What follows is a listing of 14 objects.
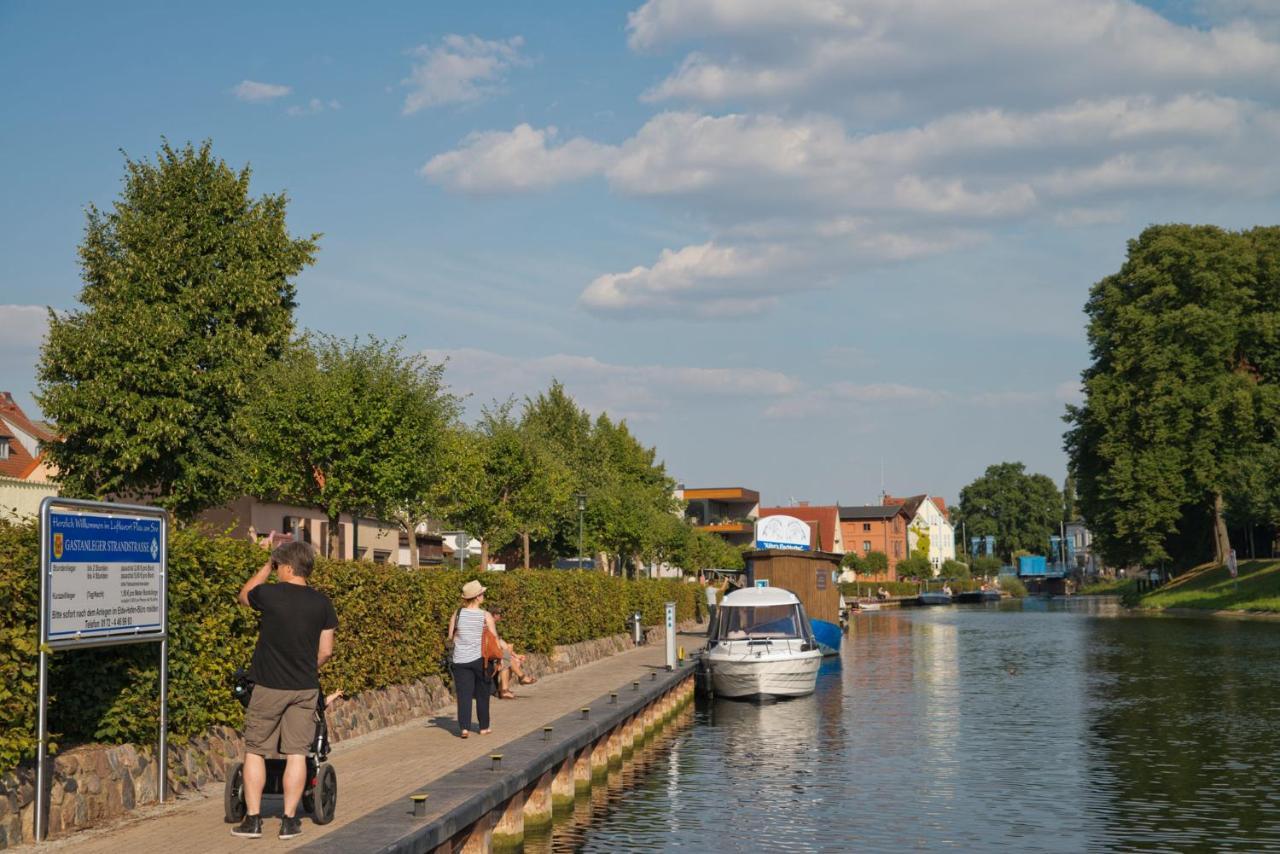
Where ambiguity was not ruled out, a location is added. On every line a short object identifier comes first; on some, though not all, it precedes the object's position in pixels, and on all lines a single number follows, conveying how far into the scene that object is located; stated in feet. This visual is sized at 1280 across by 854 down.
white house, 595.06
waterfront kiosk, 149.48
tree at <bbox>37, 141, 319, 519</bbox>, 131.85
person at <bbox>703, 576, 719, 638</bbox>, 115.69
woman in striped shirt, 58.13
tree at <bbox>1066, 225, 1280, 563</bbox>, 246.06
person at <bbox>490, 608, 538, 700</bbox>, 78.95
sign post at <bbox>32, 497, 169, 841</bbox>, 33.40
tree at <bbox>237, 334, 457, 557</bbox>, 121.19
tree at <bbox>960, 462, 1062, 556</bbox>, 650.43
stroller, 35.91
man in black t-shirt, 34.30
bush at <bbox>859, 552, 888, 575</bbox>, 509.76
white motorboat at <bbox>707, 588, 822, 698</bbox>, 103.09
